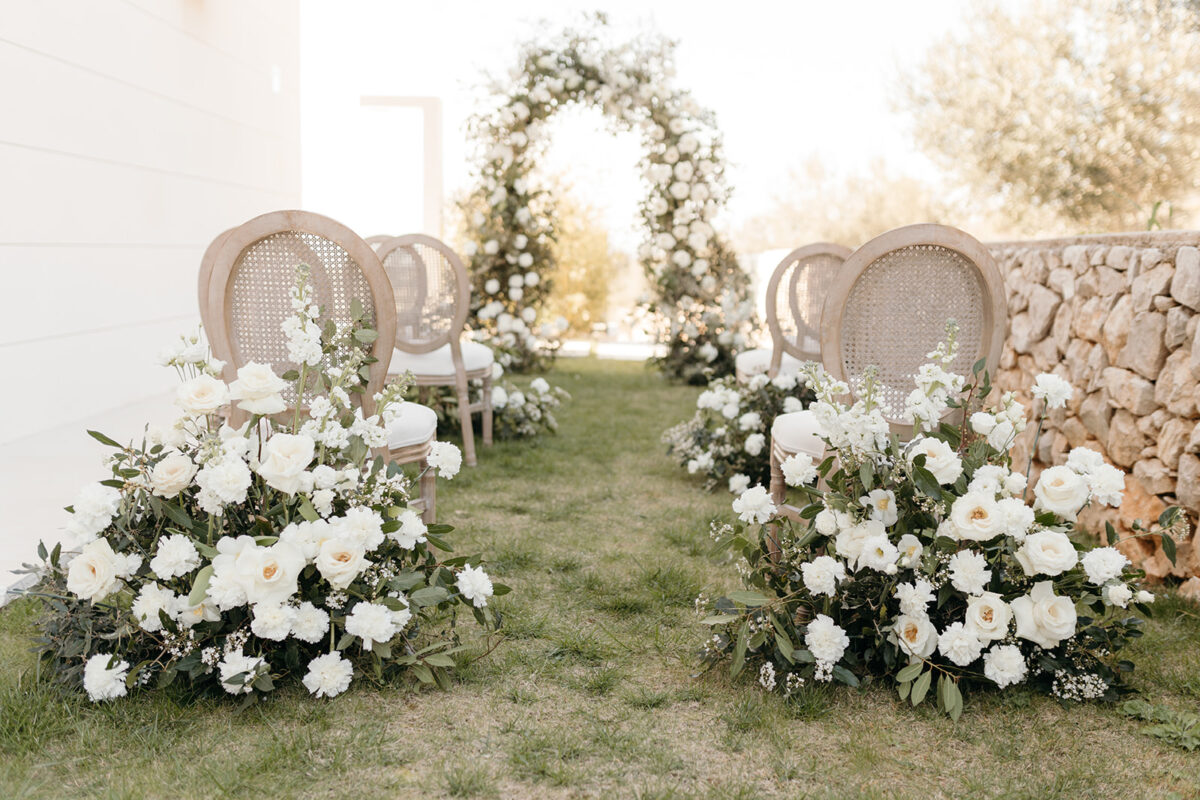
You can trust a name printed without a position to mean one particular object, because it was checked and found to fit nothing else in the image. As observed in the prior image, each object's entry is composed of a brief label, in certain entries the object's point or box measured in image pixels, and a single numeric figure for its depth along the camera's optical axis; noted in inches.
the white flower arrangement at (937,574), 71.1
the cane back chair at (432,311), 151.8
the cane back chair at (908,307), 84.4
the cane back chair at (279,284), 83.5
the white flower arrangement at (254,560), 67.0
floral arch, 259.0
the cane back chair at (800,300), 158.6
